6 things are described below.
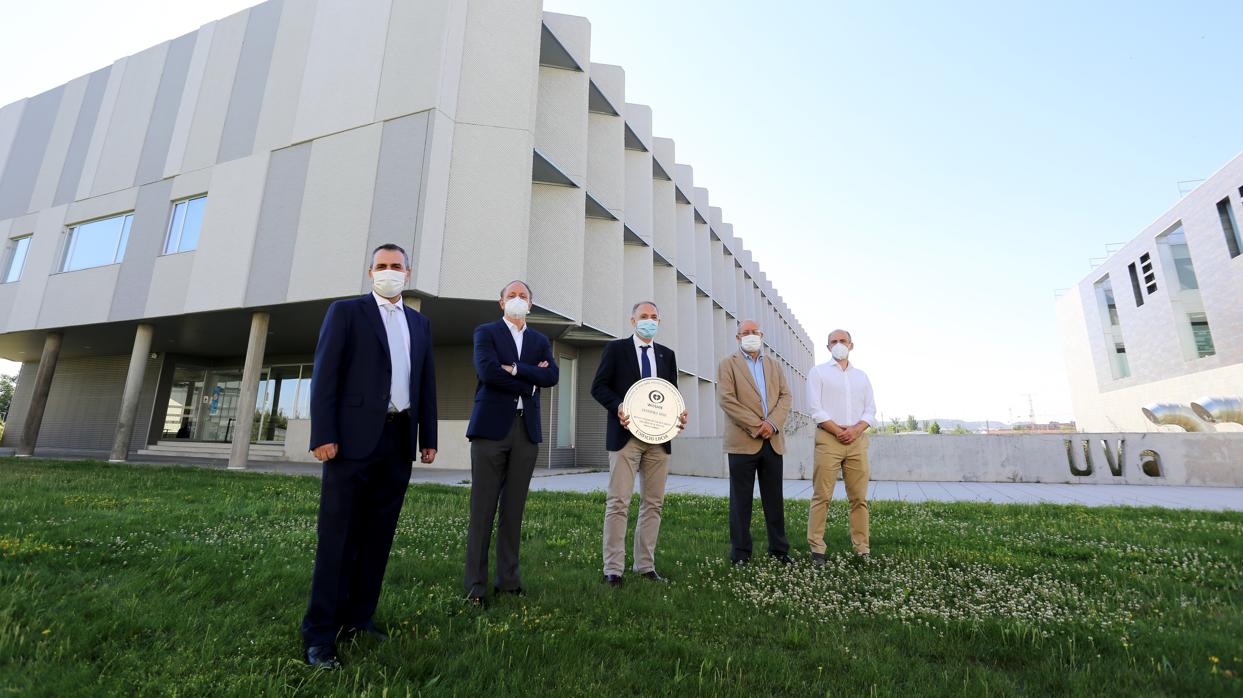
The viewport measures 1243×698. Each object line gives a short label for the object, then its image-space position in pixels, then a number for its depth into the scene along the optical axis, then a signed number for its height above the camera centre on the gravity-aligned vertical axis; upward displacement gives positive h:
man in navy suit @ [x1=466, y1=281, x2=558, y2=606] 3.73 +0.17
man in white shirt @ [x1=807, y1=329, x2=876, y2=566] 5.04 +0.39
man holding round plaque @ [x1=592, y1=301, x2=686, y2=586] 4.18 +0.15
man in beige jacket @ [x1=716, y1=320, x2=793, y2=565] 4.94 +0.38
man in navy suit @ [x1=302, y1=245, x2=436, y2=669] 2.71 +0.15
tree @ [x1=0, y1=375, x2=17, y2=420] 49.37 +6.61
